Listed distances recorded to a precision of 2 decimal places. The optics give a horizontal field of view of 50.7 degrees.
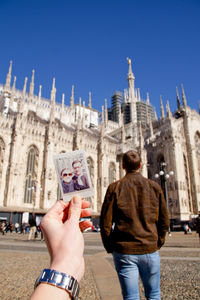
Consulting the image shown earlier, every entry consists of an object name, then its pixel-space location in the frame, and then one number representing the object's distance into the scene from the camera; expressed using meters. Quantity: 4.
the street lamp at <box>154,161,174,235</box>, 35.72
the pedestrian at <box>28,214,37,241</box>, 14.24
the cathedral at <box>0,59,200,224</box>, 25.20
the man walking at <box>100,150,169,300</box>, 1.87
